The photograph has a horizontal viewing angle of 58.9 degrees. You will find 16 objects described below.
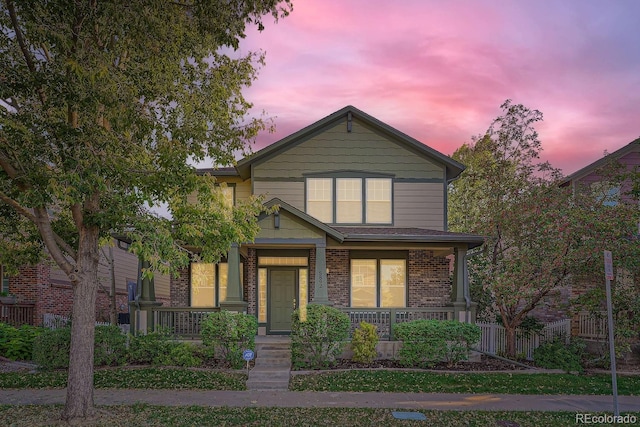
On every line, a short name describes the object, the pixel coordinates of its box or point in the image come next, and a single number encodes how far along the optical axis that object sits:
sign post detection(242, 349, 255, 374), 13.32
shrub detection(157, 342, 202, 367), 14.30
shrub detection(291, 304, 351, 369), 14.83
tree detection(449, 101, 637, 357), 14.81
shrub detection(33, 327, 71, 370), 13.94
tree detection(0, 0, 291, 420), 9.27
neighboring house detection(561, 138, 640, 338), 17.27
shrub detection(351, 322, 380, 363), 15.23
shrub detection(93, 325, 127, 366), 14.12
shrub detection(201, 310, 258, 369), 14.55
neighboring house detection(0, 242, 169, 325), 19.55
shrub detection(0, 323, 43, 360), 16.20
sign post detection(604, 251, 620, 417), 9.05
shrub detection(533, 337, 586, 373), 14.96
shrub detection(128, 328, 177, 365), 14.43
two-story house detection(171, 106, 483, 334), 18.75
